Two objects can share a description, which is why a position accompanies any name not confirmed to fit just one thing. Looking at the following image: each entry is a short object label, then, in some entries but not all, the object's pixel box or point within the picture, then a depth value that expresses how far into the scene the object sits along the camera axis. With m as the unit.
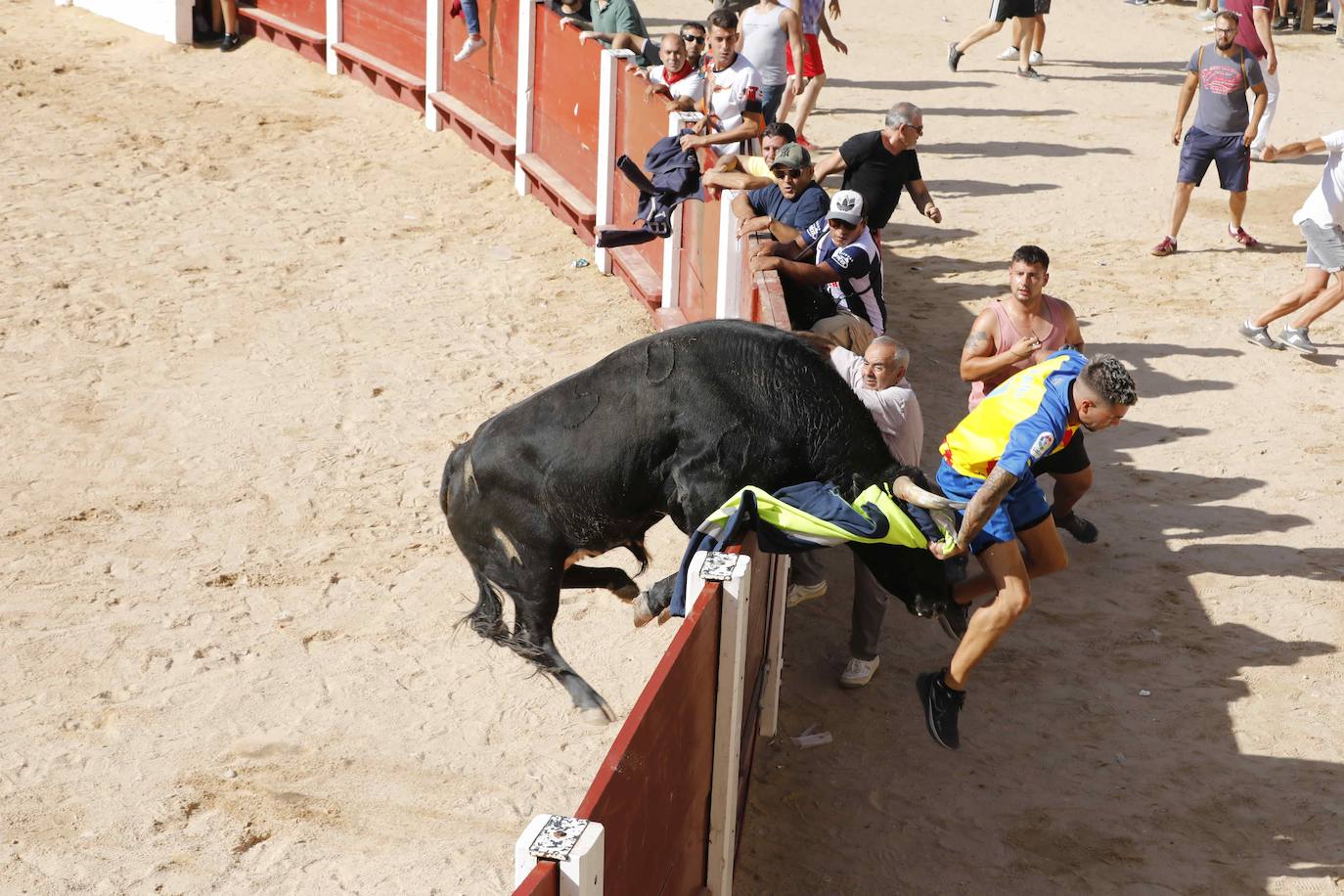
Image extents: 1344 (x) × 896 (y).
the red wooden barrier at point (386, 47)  27.81
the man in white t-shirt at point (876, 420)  10.72
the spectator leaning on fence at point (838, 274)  12.68
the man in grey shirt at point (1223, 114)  20.59
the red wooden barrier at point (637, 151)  19.00
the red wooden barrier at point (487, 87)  24.41
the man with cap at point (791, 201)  14.11
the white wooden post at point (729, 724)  7.80
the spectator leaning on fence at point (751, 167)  15.04
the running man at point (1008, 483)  9.34
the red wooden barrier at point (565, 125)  21.52
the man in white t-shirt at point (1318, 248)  17.37
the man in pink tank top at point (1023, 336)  12.58
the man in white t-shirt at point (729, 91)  18.14
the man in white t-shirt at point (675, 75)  19.34
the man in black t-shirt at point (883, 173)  17.31
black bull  8.93
